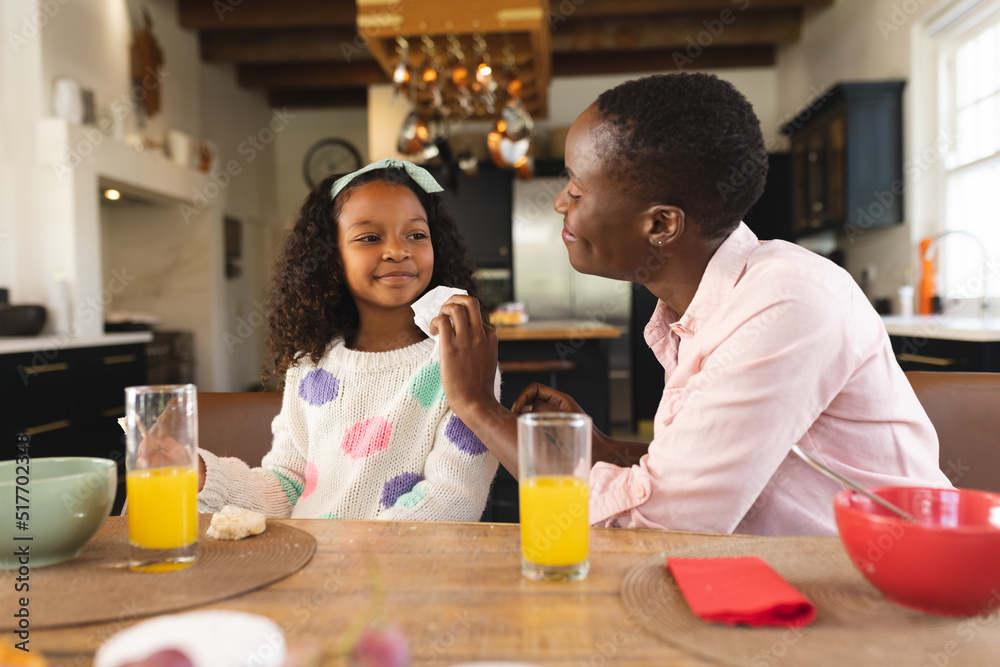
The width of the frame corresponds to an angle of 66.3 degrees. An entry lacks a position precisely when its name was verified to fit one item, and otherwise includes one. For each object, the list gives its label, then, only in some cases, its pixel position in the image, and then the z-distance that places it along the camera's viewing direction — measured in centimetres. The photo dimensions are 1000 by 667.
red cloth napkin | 61
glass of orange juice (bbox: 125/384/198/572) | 76
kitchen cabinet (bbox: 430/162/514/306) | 669
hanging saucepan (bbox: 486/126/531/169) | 468
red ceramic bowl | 58
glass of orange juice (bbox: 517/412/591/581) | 70
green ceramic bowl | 75
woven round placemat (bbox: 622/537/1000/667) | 55
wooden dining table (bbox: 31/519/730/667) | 57
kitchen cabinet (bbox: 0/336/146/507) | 335
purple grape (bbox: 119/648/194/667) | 41
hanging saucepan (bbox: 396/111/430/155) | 457
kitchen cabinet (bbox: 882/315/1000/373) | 260
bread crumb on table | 84
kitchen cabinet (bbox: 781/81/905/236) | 443
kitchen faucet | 347
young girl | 128
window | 377
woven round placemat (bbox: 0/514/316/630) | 65
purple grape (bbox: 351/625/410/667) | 39
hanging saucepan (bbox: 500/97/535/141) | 458
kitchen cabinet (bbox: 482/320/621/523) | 376
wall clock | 863
